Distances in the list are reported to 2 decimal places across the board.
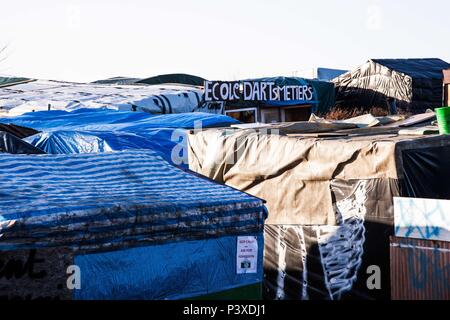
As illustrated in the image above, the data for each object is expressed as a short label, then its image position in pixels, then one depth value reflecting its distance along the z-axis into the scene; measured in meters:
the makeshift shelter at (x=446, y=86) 17.05
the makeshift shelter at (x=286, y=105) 24.14
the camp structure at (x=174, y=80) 28.00
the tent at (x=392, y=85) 27.31
